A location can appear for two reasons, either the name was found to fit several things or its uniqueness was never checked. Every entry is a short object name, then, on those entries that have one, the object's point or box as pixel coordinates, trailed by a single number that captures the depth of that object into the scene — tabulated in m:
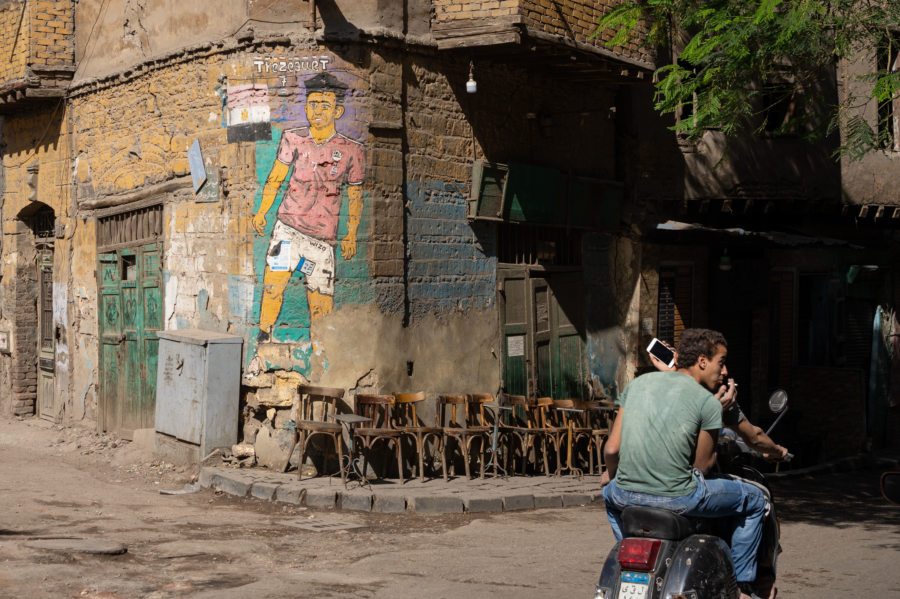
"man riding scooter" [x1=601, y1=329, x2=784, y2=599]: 4.69
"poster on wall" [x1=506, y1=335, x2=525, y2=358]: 13.09
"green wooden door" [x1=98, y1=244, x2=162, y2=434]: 12.94
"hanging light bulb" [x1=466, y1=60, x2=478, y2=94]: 11.61
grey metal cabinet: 10.88
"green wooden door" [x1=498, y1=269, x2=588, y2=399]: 13.13
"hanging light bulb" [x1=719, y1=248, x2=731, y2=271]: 16.14
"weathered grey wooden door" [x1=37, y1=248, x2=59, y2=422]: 15.57
